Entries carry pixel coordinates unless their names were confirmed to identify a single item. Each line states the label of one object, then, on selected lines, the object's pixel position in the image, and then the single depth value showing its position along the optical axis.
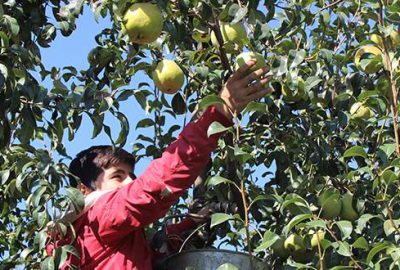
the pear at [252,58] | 2.88
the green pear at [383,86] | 3.06
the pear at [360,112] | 3.29
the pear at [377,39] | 3.20
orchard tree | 2.86
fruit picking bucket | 2.89
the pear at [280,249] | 3.10
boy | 2.81
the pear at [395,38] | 3.24
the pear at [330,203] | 2.97
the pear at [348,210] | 3.08
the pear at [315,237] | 3.01
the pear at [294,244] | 3.07
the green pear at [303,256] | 3.09
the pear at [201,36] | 3.31
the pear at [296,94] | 3.16
